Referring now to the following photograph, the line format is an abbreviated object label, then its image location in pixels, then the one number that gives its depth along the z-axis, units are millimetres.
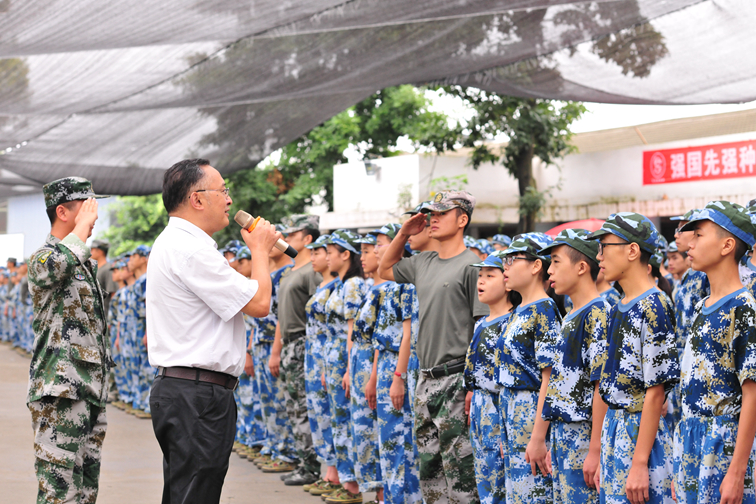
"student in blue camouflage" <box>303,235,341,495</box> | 7434
